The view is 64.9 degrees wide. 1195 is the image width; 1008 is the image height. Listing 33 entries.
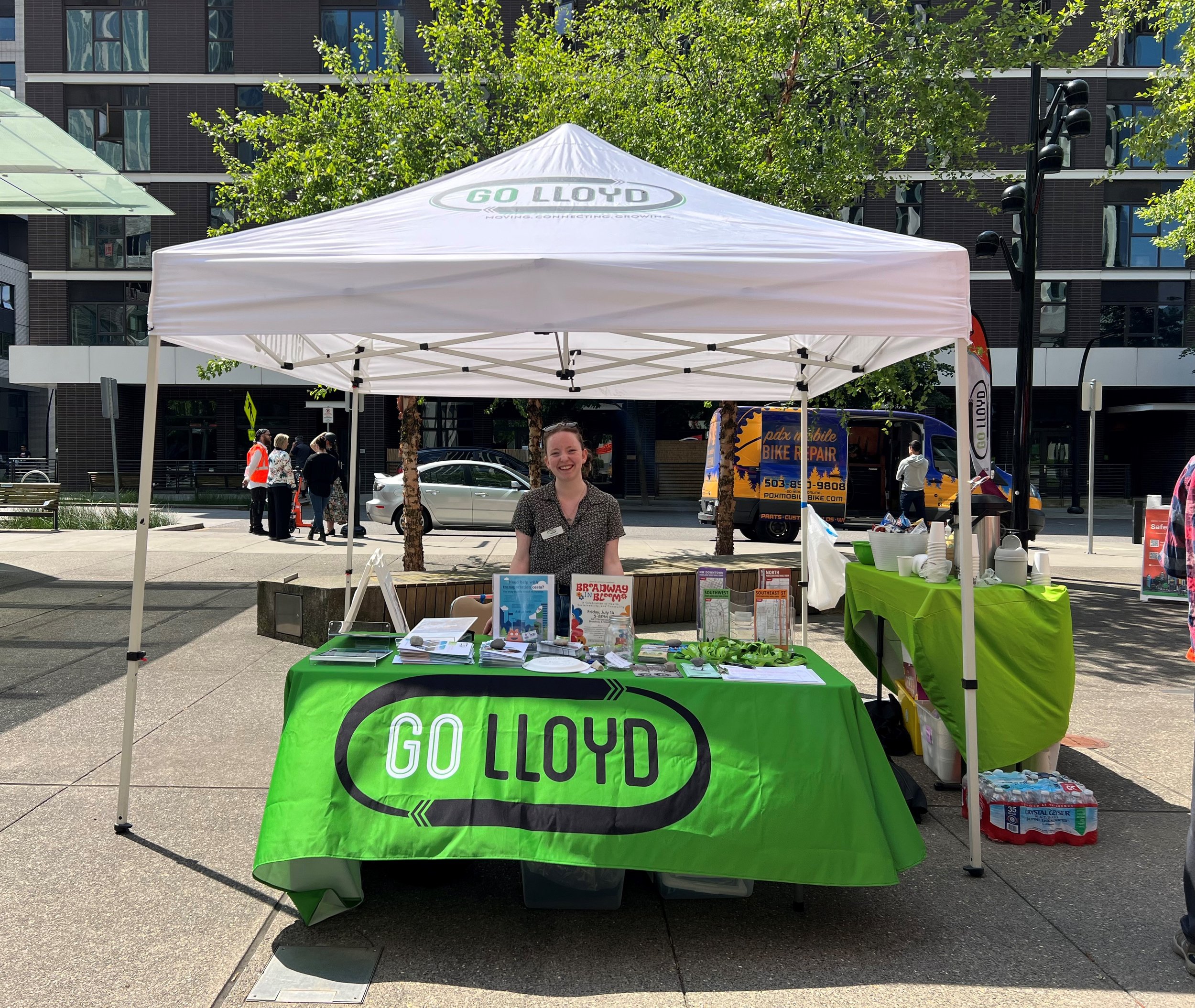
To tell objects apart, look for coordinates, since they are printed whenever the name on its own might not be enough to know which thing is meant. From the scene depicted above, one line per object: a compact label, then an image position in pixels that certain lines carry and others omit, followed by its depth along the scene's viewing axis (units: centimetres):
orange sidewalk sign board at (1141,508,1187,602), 1132
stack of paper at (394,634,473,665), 400
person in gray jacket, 1706
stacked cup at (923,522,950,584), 495
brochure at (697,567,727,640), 426
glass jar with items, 411
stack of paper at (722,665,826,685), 376
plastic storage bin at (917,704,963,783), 505
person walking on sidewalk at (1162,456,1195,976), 328
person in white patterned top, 1692
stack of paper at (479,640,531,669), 388
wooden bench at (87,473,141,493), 2991
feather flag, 668
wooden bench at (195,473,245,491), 3048
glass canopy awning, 1009
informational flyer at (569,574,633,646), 417
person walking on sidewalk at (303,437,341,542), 1614
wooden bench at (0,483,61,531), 1791
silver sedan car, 1867
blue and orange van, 1734
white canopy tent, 388
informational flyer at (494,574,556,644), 421
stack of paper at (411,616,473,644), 424
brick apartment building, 2984
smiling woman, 514
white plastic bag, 737
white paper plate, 381
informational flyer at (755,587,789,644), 425
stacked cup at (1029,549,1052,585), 501
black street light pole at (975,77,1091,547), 1102
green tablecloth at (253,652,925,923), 345
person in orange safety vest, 1719
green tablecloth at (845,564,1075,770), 457
